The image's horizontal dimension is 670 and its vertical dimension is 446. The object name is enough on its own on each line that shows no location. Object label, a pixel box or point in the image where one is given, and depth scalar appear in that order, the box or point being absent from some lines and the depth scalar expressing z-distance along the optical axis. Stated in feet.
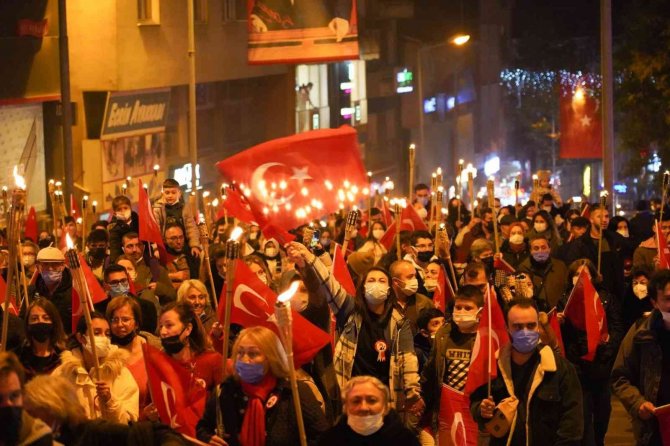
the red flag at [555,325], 34.90
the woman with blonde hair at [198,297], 33.71
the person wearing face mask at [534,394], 26.61
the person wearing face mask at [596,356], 35.95
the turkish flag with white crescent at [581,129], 111.55
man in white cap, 35.50
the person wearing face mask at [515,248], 46.75
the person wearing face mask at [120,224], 47.09
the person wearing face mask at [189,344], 27.48
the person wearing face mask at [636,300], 38.96
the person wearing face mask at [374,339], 30.58
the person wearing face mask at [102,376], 26.55
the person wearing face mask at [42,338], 27.96
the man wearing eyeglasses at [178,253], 44.32
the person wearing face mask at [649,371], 28.35
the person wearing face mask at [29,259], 44.96
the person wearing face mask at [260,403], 23.95
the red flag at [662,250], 43.37
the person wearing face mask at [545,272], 40.47
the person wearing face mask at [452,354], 29.96
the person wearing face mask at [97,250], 43.60
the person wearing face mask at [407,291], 34.53
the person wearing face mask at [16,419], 17.75
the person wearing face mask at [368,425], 22.22
